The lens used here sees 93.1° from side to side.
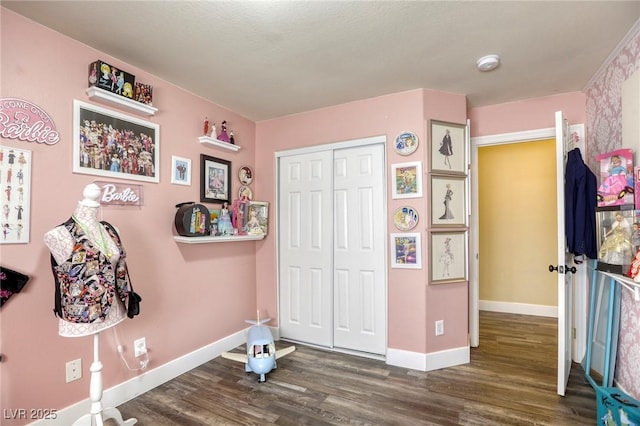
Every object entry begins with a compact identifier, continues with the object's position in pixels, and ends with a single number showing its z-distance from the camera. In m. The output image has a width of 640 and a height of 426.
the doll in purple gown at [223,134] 2.97
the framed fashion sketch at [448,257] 2.65
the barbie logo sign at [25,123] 1.62
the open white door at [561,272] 2.10
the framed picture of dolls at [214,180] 2.81
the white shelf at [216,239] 2.46
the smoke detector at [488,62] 2.13
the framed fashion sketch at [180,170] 2.55
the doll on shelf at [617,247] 1.75
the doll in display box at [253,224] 3.20
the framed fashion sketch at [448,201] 2.66
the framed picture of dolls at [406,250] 2.65
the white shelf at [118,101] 1.97
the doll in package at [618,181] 1.79
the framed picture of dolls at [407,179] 2.65
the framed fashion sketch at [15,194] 1.61
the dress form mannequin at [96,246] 1.54
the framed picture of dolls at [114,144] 1.96
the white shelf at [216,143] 2.77
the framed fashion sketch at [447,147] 2.66
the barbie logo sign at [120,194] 2.06
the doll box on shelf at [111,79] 1.97
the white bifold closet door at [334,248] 2.88
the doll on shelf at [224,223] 2.86
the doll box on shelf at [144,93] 2.23
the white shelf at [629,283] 1.60
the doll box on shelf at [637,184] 1.70
